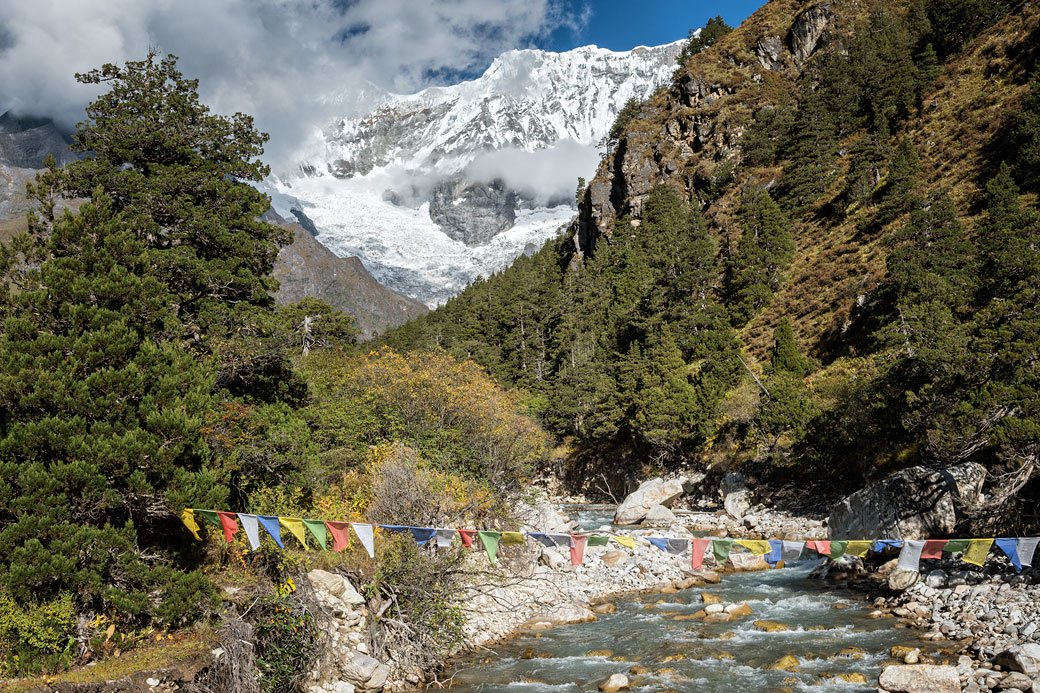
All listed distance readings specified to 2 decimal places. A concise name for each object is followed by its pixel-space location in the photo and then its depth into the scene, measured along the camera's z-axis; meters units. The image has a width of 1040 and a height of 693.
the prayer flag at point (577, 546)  13.09
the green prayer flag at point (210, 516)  10.14
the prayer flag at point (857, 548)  12.98
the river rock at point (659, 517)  29.30
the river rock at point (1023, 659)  10.51
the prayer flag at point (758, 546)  13.63
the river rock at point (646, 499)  30.95
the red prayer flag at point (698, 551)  14.27
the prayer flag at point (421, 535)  12.07
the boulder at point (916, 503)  18.02
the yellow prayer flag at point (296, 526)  10.98
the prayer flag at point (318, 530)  10.95
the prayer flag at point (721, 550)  13.92
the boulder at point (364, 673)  11.22
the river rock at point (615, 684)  12.10
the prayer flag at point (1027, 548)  11.59
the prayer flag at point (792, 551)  13.78
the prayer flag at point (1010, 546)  11.77
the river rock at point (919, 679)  10.55
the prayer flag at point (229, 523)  10.43
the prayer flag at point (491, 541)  12.09
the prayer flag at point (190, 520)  9.93
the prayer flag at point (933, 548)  12.53
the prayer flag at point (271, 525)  10.91
